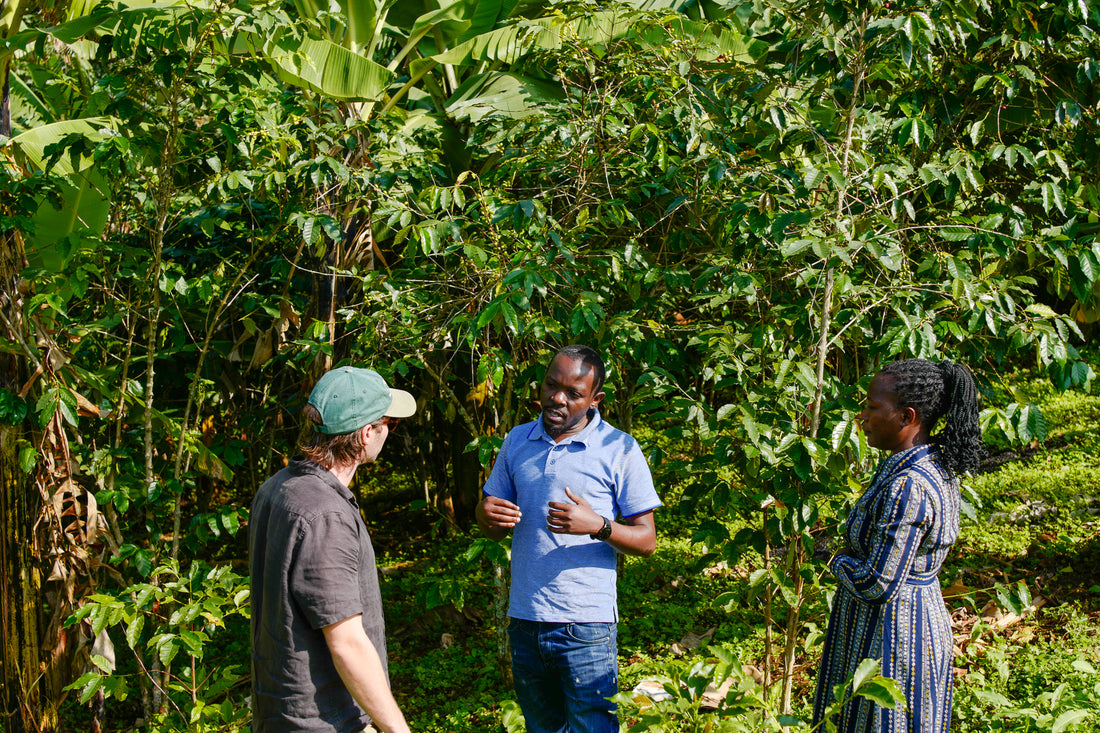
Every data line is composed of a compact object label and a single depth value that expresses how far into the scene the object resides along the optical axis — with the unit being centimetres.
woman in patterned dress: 238
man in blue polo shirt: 275
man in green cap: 208
